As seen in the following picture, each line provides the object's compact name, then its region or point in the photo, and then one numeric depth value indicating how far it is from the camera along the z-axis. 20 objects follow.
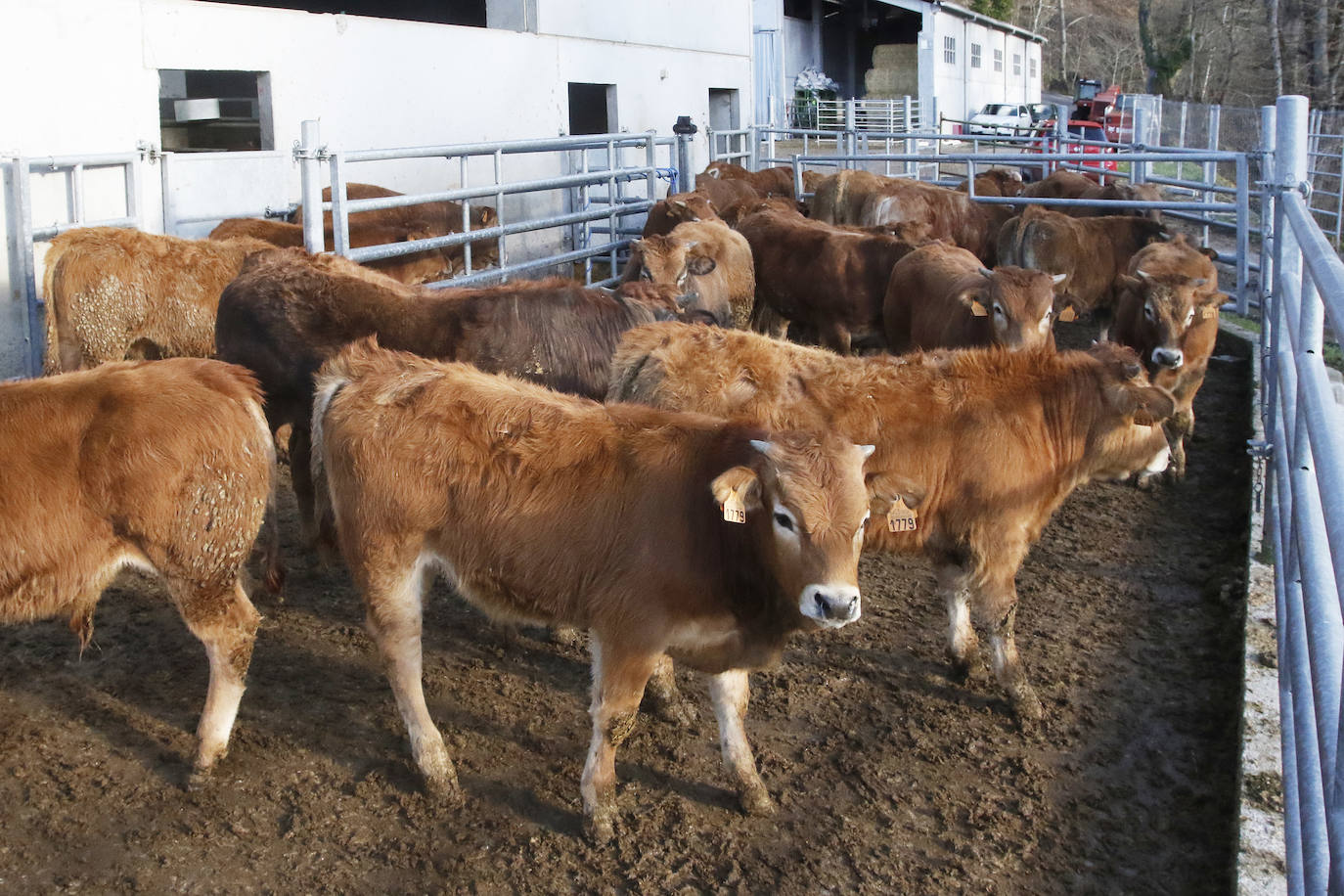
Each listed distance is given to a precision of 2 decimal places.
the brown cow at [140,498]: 4.17
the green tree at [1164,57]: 47.47
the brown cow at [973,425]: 4.96
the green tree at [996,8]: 53.03
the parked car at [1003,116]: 37.32
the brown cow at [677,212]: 12.01
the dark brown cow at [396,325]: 6.45
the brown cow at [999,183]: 16.50
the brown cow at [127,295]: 7.79
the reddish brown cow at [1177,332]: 7.80
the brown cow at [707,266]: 9.48
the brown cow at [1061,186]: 14.64
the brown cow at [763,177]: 16.98
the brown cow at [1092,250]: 10.98
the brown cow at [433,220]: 10.93
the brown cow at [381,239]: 9.45
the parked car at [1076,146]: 20.50
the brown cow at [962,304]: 7.92
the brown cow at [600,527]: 3.80
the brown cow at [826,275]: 10.18
